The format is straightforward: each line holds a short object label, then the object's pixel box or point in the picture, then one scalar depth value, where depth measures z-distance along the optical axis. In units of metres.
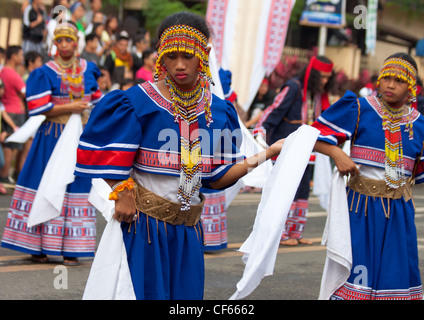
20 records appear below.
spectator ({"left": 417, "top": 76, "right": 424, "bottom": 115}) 8.88
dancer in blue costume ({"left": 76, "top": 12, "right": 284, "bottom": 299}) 3.77
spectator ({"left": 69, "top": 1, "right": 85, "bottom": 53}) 14.42
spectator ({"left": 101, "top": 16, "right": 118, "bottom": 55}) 15.26
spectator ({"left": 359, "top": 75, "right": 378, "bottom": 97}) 13.79
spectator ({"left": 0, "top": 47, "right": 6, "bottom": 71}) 12.38
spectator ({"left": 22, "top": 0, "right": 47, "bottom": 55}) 14.12
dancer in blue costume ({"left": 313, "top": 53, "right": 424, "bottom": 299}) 5.34
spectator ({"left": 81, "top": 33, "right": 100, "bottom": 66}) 13.45
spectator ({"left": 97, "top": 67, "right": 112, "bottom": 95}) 12.51
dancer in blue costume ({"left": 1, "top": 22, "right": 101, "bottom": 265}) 7.11
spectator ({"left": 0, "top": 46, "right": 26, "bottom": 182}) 11.90
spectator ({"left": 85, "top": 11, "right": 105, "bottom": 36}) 14.51
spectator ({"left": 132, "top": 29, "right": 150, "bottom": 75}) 13.85
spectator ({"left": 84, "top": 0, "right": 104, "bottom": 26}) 15.18
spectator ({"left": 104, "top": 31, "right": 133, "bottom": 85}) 13.35
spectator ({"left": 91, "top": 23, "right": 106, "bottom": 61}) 14.07
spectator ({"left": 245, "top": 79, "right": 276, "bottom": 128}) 15.41
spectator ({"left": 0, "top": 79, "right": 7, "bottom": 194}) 11.44
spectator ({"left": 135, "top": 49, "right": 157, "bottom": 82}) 11.81
